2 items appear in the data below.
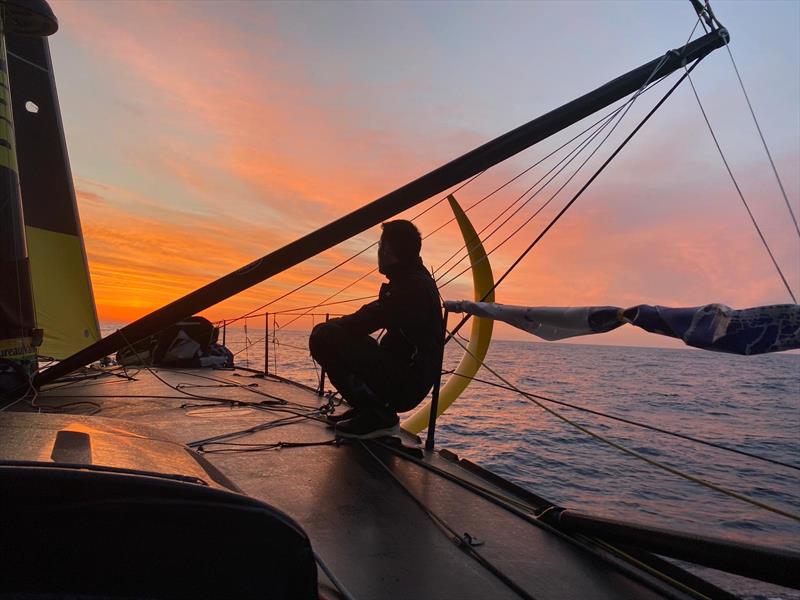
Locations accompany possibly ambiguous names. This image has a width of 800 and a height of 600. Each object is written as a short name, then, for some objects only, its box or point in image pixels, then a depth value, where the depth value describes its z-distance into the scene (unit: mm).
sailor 3684
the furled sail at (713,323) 2156
